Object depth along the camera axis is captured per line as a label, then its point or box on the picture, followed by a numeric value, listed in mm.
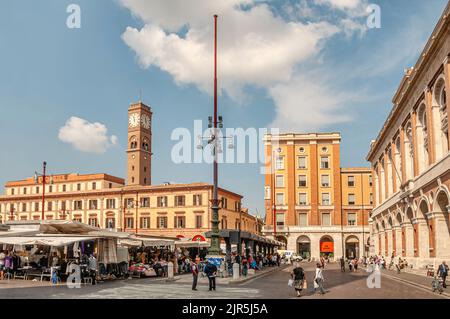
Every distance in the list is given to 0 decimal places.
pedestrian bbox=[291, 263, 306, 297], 19984
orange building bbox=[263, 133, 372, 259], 81688
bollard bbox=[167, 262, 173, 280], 27438
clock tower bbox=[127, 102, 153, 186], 102188
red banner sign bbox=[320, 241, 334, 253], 80931
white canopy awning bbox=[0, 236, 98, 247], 25469
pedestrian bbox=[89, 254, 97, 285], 25612
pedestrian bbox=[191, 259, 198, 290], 21875
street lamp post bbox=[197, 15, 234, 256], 28517
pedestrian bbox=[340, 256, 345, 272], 42156
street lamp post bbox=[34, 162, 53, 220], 44750
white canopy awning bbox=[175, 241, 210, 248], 41631
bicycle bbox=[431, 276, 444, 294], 22344
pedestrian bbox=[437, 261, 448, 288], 23609
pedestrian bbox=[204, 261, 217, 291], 20922
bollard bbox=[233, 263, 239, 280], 28172
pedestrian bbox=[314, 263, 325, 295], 20873
